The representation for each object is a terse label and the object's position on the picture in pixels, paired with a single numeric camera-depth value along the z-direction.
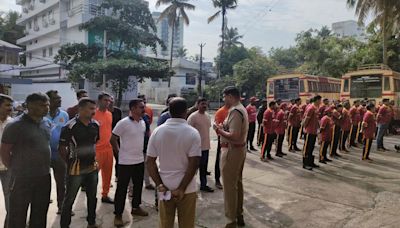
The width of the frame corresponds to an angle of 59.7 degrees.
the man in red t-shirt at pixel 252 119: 10.77
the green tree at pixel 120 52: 24.03
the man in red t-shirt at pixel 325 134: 8.60
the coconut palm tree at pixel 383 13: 18.84
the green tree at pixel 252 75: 36.72
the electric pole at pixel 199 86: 37.52
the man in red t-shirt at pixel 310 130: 8.10
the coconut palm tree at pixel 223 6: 39.84
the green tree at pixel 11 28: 44.32
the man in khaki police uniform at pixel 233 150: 4.30
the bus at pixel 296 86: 19.84
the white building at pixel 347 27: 81.90
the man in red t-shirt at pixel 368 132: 9.54
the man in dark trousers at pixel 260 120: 11.66
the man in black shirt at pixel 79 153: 4.16
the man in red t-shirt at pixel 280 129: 9.88
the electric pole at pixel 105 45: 26.16
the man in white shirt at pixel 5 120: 3.94
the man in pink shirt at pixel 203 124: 6.08
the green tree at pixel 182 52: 75.06
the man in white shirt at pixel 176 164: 3.07
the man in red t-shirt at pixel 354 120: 11.73
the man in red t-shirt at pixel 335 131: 9.77
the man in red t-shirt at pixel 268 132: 9.23
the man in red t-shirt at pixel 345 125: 10.70
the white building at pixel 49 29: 32.41
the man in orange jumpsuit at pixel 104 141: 5.27
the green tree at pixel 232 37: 54.17
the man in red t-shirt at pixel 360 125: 11.98
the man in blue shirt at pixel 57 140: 4.86
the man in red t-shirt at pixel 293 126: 11.12
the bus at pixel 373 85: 16.50
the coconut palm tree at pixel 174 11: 39.28
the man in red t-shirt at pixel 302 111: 12.37
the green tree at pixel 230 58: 45.44
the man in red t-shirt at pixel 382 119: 10.79
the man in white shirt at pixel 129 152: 4.68
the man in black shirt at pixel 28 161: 3.50
